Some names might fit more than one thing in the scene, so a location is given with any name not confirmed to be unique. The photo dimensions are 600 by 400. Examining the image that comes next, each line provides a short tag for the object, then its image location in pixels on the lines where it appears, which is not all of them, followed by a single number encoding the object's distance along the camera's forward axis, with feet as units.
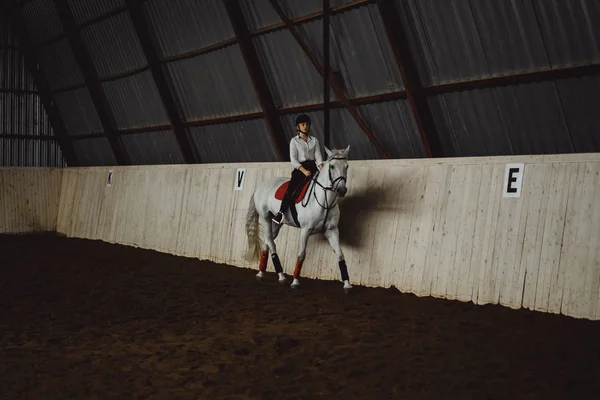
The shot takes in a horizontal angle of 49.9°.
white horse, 27.09
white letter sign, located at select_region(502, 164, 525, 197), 24.25
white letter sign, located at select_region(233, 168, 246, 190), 38.40
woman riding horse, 29.43
